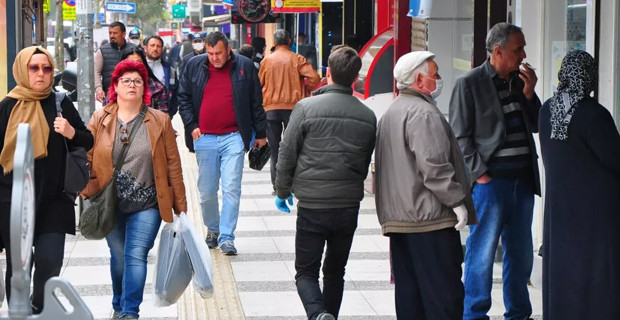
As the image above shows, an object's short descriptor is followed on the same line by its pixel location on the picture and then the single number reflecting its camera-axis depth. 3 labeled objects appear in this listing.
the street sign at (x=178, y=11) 84.56
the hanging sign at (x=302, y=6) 22.30
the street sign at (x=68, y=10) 35.47
